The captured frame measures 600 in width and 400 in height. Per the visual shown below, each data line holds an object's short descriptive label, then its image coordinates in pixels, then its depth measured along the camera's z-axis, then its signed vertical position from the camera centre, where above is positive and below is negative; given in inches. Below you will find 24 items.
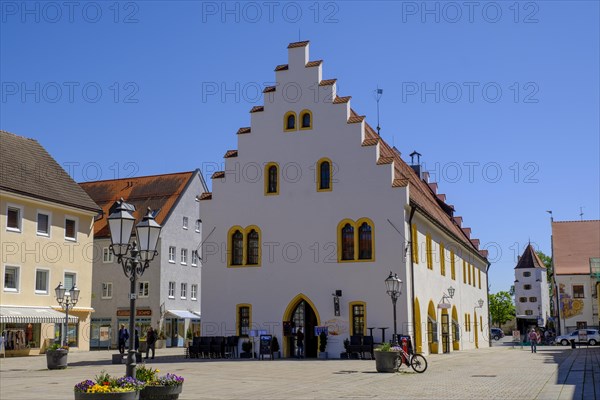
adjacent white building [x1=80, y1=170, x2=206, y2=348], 2196.1 +107.7
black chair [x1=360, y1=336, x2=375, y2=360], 1233.4 -75.9
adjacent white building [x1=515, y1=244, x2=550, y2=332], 4382.4 +102.9
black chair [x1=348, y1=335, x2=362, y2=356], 1240.8 -71.4
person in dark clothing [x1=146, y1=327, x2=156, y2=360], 1309.1 -59.9
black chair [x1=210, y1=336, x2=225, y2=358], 1327.5 -78.0
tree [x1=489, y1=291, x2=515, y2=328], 5374.0 -31.4
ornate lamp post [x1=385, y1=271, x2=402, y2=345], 1066.1 +24.8
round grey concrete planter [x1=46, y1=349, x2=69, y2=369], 1080.8 -80.1
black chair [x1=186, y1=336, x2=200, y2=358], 1344.7 -82.7
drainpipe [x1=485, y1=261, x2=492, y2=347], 2514.0 +102.8
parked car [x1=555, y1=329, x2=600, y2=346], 2336.9 -117.9
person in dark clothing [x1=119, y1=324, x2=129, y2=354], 1312.1 -64.3
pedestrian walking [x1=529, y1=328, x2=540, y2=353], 1642.5 -82.1
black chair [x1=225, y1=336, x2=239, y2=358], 1354.6 -78.3
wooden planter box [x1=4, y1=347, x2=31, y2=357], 1581.0 -103.9
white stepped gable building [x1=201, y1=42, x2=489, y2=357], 1312.7 +144.3
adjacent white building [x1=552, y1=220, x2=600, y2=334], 2770.7 +92.0
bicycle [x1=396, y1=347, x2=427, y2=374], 937.5 -75.9
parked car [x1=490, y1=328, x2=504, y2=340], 3769.7 -167.1
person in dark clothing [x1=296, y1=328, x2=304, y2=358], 1332.4 -68.7
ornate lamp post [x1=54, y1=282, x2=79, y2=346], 1263.5 +17.5
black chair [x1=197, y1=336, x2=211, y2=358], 1334.9 -78.3
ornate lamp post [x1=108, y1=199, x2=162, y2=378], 542.3 +51.2
